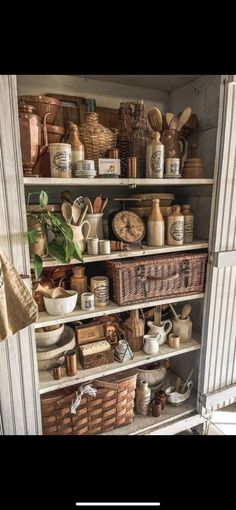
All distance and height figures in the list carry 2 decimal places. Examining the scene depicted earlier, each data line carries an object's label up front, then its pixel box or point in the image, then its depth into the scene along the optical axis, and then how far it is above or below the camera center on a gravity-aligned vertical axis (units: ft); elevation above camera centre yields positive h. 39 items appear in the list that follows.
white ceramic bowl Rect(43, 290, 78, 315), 3.43 -1.51
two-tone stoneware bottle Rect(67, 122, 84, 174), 3.34 +0.45
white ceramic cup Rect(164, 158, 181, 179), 3.79 +0.23
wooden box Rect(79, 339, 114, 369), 3.82 -2.39
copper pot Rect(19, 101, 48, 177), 2.95 +0.52
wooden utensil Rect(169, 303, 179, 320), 4.61 -2.14
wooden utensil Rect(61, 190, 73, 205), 3.70 -0.17
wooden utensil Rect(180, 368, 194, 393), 4.78 -3.50
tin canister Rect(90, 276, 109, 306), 3.81 -1.47
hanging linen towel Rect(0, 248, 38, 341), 2.82 -1.28
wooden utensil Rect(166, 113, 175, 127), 3.86 +0.93
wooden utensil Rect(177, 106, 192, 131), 3.76 +0.92
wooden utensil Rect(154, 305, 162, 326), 4.51 -2.17
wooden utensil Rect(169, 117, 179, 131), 3.87 +0.86
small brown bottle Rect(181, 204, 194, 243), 4.13 -0.57
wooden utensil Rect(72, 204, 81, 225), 3.47 -0.37
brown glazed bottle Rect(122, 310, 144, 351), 4.23 -2.25
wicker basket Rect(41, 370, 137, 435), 3.70 -3.17
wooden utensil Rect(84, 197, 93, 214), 3.57 -0.27
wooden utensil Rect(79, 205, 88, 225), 3.49 -0.42
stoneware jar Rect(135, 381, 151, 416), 4.44 -3.47
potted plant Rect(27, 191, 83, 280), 3.05 -0.62
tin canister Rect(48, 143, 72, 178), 3.09 +0.28
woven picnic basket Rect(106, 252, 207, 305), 3.78 -1.32
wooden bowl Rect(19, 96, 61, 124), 3.14 +0.91
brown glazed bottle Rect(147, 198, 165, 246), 3.92 -0.60
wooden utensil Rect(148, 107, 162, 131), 3.79 +0.90
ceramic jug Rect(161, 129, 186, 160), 3.91 +0.60
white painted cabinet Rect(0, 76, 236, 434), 2.87 -0.77
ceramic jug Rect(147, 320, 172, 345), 4.41 -2.35
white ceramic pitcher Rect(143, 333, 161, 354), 4.21 -2.45
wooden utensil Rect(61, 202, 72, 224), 3.41 -0.34
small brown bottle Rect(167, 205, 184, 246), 3.94 -0.63
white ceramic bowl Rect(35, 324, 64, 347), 3.67 -2.08
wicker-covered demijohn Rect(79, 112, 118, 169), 3.49 +0.60
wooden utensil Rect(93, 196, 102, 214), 3.71 -0.27
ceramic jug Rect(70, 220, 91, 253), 3.47 -0.65
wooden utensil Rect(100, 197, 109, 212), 3.77 -0.28
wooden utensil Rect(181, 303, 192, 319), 4.50 -2.07
